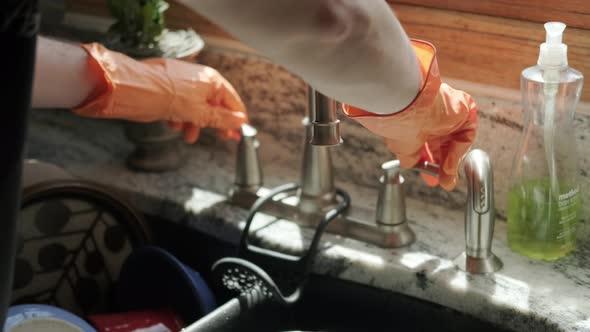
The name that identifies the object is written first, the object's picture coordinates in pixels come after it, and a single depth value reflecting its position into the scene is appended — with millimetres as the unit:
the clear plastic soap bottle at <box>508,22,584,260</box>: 893
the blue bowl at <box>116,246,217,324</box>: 975
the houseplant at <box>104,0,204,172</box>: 1142
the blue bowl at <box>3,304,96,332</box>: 867
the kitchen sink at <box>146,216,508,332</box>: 932
